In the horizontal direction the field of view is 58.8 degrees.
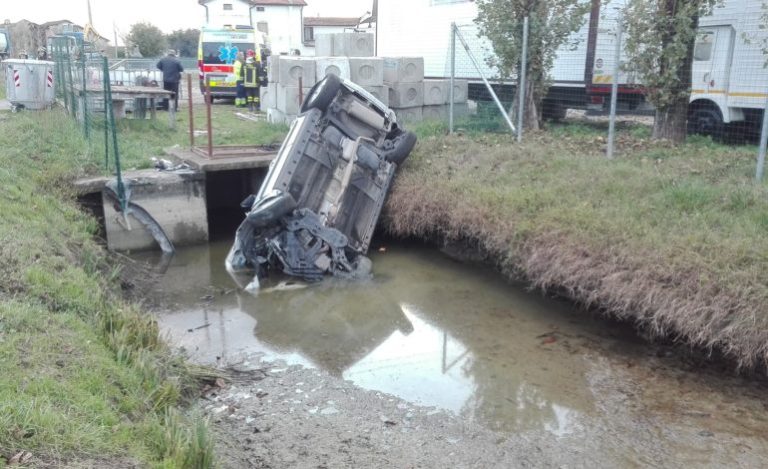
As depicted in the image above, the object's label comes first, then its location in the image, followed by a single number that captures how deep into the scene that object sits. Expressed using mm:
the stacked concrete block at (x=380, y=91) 12984
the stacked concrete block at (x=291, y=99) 13266
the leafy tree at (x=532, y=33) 11148
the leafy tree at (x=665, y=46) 9164
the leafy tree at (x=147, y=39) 48375
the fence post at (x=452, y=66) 11242
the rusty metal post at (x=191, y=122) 11156
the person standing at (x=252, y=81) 18000
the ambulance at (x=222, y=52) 20422
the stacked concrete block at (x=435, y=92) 13539
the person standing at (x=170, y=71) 17406
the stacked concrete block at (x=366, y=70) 12844
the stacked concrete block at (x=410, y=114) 13242
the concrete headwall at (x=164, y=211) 9195
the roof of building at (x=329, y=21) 57688
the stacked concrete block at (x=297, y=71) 13320
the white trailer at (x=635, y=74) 11578
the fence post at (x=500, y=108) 10828
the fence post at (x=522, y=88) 10258
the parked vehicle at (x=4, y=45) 35688
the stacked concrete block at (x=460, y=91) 13867
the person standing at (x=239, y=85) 18438
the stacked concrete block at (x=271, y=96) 14109
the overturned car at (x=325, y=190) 8070
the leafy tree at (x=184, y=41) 59031
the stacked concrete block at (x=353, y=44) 14750
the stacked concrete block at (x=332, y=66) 12836
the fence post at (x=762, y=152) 7221
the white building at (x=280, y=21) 50188
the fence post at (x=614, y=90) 8828
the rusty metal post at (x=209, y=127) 9944
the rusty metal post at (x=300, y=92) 12555
